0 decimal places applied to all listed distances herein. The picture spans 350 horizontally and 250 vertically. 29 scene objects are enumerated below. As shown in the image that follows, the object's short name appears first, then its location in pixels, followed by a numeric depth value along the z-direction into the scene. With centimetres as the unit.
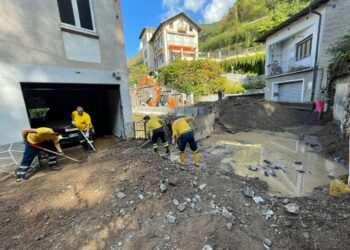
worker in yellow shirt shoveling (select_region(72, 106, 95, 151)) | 552
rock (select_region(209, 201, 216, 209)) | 273
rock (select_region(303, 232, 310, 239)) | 227
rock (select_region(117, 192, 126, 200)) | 294
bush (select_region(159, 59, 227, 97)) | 2103
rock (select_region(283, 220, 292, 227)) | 246
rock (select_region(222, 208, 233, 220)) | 253
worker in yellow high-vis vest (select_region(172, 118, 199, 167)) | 476
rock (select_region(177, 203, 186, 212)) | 268
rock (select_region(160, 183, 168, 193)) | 303
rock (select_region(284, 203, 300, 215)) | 267
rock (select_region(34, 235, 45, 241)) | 229
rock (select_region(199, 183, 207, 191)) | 320
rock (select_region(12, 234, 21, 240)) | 230
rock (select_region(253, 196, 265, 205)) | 295
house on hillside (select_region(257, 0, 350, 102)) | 1106
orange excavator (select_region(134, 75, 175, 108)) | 1848
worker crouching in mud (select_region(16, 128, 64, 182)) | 386
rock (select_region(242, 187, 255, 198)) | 310
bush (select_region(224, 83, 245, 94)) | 2155
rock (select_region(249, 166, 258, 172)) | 486
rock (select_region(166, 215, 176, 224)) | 248
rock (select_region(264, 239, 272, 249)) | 217
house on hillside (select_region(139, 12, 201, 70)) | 3055
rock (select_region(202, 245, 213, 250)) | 206
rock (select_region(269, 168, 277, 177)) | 461
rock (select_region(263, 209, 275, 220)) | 264
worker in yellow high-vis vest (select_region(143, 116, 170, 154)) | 588
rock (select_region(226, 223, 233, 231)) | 232
